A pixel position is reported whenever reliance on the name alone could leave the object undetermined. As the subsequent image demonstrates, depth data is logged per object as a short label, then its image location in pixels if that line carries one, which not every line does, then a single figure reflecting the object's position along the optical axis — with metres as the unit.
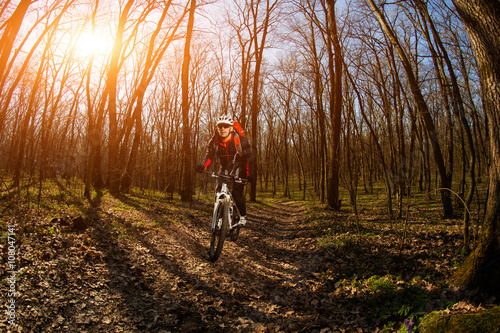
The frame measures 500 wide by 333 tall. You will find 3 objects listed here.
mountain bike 5.01
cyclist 5.27
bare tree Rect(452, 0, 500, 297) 3.11
